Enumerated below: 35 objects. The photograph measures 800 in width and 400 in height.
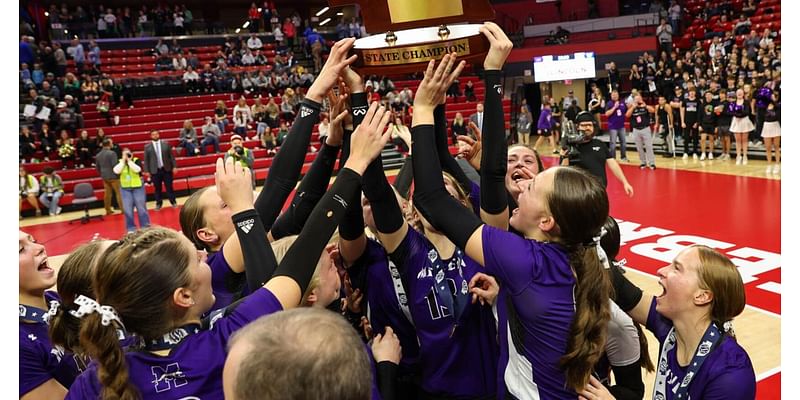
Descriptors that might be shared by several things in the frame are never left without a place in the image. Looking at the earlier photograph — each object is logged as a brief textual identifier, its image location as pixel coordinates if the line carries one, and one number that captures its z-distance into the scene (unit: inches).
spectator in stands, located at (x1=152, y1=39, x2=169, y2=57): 764.0
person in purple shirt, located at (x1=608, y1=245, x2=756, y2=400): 71.6
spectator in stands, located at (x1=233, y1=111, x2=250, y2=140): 642.8
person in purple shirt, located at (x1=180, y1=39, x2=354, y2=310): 75.1
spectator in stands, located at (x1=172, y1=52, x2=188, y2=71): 748.6
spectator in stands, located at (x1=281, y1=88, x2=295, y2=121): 681.0
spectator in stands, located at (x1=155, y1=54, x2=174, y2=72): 745.6
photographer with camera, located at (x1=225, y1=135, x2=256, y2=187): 312.1
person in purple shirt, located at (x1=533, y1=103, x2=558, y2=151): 663.1
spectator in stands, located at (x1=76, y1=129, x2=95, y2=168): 557.6
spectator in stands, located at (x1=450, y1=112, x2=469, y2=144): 617.9
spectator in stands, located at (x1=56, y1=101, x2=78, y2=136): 578.9
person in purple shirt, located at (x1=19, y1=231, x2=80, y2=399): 72.7
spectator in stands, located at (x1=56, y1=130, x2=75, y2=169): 543.8
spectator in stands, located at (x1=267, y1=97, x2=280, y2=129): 668.1
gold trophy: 74.0
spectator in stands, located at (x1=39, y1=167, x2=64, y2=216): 483.2
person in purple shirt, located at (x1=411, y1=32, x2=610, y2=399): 67.3
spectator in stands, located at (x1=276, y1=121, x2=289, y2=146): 609.7
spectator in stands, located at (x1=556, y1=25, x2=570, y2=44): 868.0
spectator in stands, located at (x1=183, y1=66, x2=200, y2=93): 732.0
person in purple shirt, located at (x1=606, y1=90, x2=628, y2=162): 528.8
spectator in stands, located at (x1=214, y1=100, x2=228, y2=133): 653.3
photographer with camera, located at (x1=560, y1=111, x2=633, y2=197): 230.2
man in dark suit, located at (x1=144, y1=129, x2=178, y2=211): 462.3
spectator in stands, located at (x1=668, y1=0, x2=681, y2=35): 832.9
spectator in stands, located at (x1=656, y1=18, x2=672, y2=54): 780.6
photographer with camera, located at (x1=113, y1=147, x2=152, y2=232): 373.1
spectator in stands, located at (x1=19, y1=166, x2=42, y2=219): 473.4
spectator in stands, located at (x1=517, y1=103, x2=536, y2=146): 698.2
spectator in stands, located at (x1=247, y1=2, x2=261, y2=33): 915.8
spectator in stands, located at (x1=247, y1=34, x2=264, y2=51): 832.3
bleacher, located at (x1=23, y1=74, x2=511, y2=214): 545.6
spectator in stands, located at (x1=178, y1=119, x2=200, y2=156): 597.1
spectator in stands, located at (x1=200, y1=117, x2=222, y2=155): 607.6
